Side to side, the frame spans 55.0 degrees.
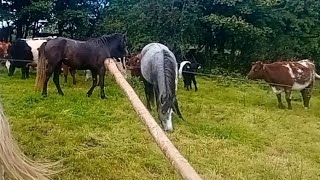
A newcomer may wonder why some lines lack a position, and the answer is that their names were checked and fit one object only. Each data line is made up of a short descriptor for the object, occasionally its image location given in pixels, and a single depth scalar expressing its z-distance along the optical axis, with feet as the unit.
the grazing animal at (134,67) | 18.66
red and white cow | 17.32
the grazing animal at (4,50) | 22.02
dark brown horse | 14.92
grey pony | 11.32
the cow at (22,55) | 20.45
